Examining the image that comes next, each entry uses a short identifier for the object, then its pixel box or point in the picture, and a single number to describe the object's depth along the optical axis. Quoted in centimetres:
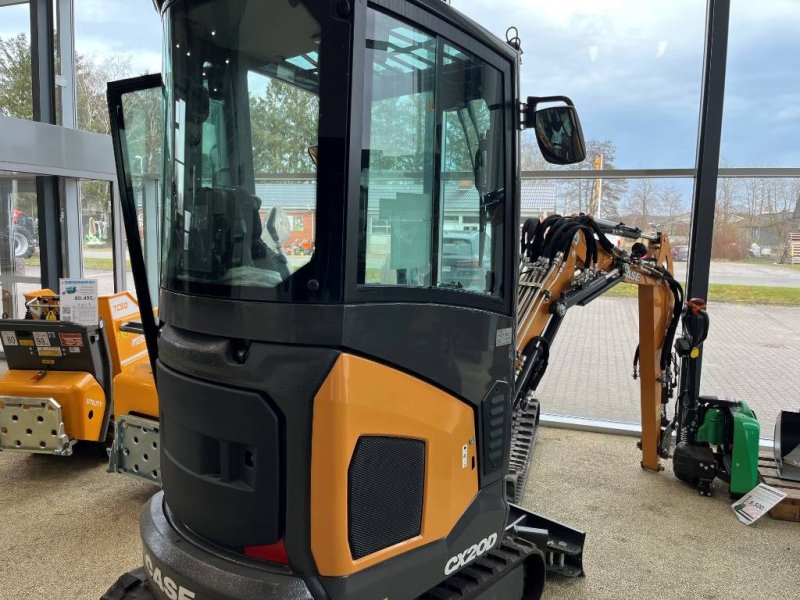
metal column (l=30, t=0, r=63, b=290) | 639
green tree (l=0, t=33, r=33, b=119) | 667
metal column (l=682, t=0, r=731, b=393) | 449
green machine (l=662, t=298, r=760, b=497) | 376
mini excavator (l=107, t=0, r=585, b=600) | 143
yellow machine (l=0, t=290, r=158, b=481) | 371
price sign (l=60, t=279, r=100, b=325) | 384
